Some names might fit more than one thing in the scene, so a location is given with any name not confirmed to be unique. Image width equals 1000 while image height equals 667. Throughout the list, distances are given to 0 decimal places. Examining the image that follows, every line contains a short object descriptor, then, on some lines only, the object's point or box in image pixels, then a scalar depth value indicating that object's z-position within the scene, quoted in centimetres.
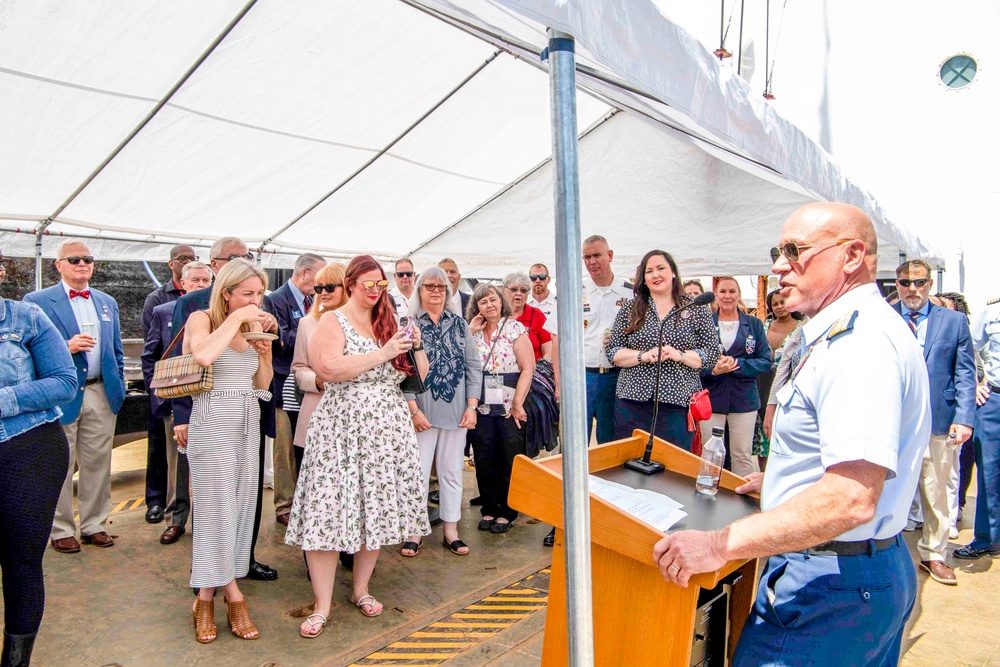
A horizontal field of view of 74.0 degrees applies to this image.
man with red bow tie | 433
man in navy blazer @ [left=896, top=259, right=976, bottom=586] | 422
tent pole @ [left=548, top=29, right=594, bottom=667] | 146
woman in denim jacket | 255
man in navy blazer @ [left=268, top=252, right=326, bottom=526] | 483
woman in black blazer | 495
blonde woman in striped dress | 319
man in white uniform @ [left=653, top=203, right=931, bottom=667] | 134
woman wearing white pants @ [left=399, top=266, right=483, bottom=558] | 437
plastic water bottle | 218
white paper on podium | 187
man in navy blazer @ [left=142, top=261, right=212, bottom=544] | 450
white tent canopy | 299
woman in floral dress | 334
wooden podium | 177
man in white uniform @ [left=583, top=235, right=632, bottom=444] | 452
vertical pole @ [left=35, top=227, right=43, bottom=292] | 515
